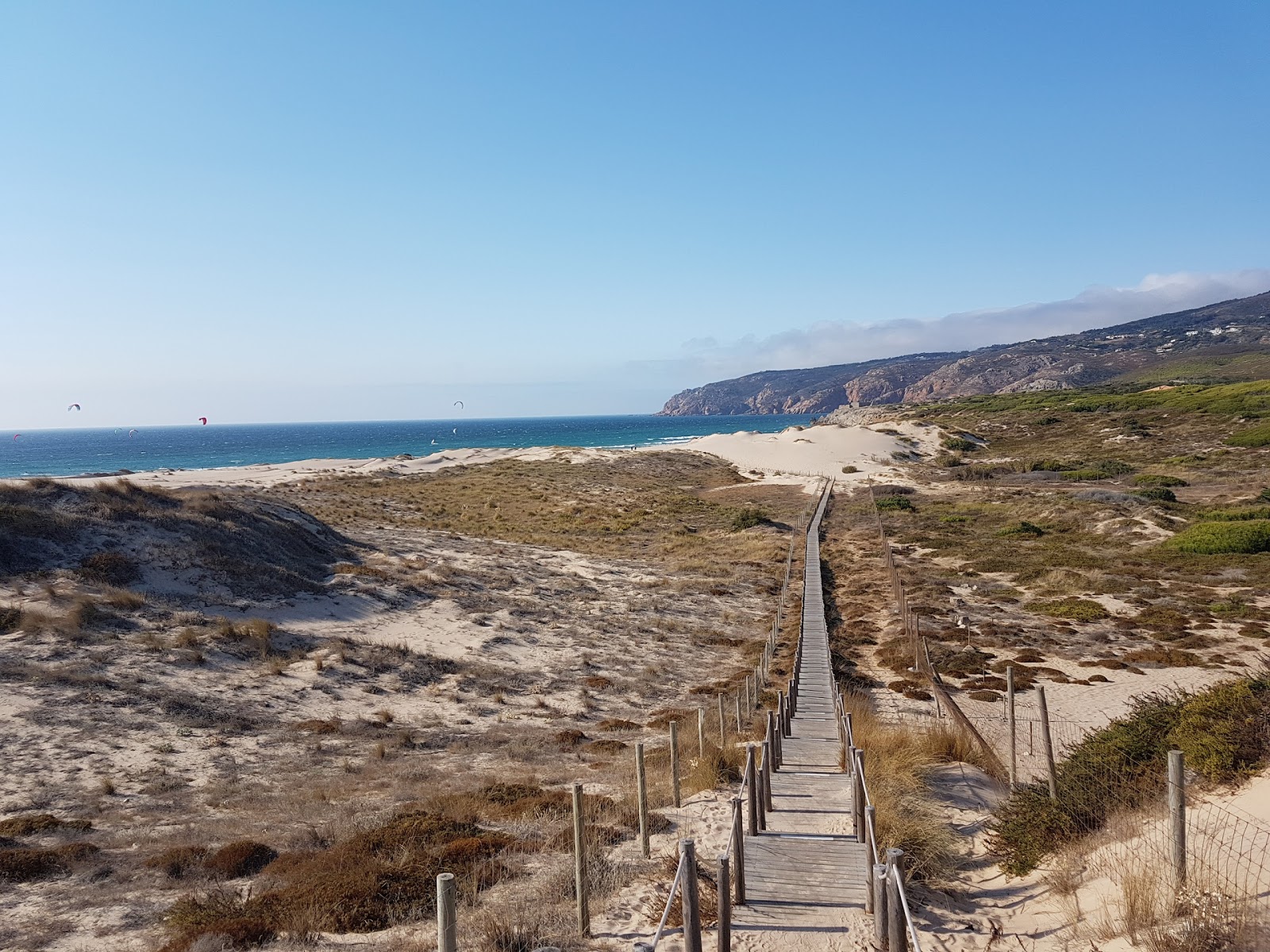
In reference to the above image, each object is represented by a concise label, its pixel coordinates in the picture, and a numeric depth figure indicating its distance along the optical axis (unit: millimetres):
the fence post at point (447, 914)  4898
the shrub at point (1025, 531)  43250
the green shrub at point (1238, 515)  40312
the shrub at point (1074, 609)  26688
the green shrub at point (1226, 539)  35125
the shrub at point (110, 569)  22312
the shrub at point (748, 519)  49688
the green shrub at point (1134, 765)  8156
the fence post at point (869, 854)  7105
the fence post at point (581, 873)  7184
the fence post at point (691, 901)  5648
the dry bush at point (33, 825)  10023
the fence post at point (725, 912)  6016
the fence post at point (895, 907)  5727
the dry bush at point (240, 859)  8914
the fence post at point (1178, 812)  6156
